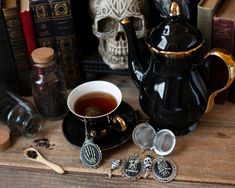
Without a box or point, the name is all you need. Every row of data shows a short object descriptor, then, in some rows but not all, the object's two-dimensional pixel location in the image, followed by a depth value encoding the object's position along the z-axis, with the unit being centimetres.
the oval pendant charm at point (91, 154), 77
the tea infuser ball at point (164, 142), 78
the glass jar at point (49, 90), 85
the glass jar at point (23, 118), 84
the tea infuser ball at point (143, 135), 80
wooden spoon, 77
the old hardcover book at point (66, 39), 85
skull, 83
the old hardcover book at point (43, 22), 84
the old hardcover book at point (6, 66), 86
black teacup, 79
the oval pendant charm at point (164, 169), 74
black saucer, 79
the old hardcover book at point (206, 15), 78
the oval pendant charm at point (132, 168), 75
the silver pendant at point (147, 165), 75
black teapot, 71
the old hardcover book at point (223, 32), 78
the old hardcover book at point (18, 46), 85
